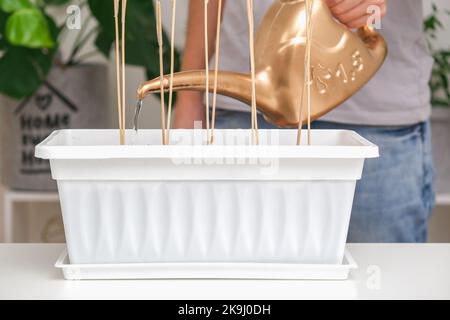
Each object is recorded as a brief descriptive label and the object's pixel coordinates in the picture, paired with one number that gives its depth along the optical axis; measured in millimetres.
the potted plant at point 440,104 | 3251
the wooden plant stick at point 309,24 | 1416
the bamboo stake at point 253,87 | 1388
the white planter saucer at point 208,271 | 1359
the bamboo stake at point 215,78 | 1429
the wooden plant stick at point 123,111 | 1413
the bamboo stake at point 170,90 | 1384
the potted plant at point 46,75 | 2959
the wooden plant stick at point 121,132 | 1431
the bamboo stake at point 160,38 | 1408
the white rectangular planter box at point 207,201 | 1330
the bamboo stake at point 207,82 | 1422
